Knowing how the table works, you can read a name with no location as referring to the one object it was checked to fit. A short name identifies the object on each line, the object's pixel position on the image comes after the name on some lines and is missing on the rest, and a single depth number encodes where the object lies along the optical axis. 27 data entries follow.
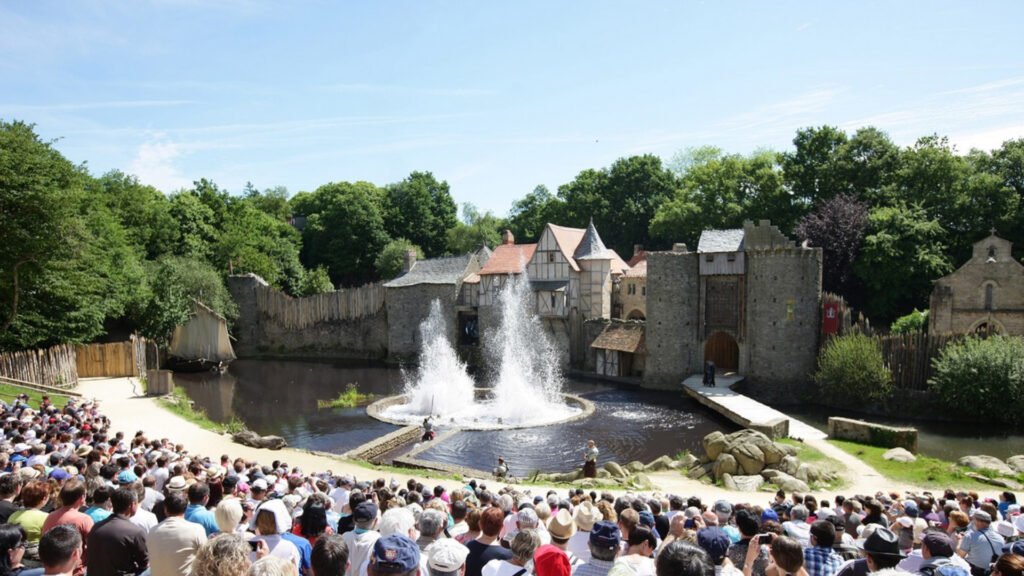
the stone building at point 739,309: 26.02
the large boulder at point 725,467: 15.27
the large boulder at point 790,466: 14.81
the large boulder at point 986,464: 14.51
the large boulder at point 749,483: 14.08
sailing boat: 34.06
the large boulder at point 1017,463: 14.77
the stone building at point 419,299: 37.59
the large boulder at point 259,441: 17.08
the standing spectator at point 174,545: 4.54
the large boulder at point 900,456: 15.70
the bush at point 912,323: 27.66
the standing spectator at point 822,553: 4.95
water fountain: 22.30
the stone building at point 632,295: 36.22
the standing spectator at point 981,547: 5.88
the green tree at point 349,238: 53.25
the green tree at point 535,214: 55.41
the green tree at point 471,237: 55.16
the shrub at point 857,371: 22.42
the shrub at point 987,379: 19.89
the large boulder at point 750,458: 15.25
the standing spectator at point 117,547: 4.75
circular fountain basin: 20.91
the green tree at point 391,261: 49.24
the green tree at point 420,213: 56.16
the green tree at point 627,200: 50.84
